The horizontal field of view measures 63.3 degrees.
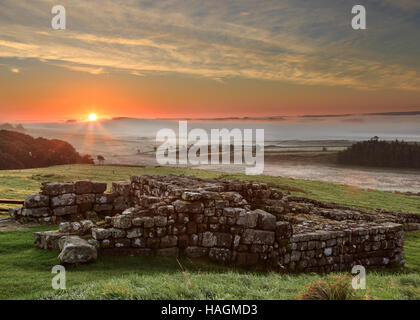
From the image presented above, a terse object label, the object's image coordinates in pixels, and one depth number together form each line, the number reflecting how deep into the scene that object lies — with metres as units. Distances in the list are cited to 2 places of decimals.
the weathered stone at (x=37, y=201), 16.39
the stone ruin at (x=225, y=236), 11.12
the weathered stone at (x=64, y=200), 16.91
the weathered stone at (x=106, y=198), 18.14
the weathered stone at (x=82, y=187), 17.58
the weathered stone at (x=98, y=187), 17.98
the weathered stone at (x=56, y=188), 16.88
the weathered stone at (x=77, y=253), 9.72
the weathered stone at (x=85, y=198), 17.55
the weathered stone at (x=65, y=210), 16.96
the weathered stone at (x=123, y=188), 18.75
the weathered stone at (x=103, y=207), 18.09
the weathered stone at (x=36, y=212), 16.36
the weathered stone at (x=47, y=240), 11.20
